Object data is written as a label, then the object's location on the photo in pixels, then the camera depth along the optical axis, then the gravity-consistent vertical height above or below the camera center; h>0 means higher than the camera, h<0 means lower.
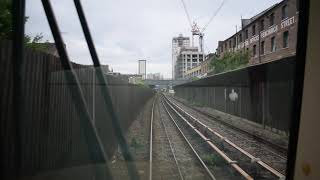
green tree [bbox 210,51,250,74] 13.88 +0.44
